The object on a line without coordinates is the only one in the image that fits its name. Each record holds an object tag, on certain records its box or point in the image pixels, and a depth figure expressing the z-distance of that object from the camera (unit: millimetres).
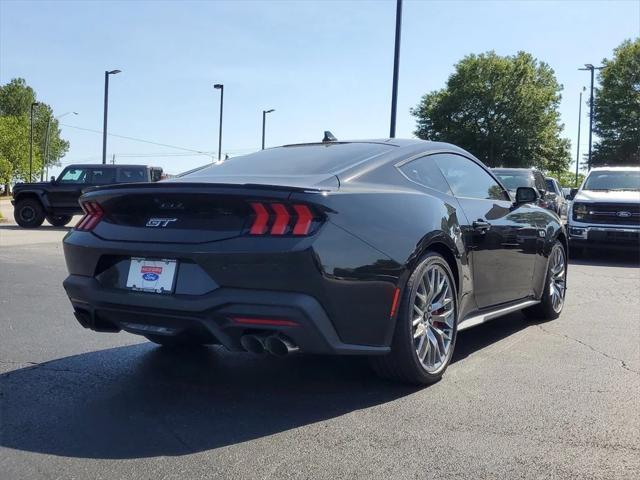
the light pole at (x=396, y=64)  16953
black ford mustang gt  3287
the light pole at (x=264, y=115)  41000
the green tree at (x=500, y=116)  48750
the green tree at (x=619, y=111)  45938
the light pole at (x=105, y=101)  29344
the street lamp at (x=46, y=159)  85381
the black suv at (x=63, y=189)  18641
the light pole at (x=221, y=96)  34688
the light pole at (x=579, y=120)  54969
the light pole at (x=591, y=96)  36969
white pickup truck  11693
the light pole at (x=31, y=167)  57197
